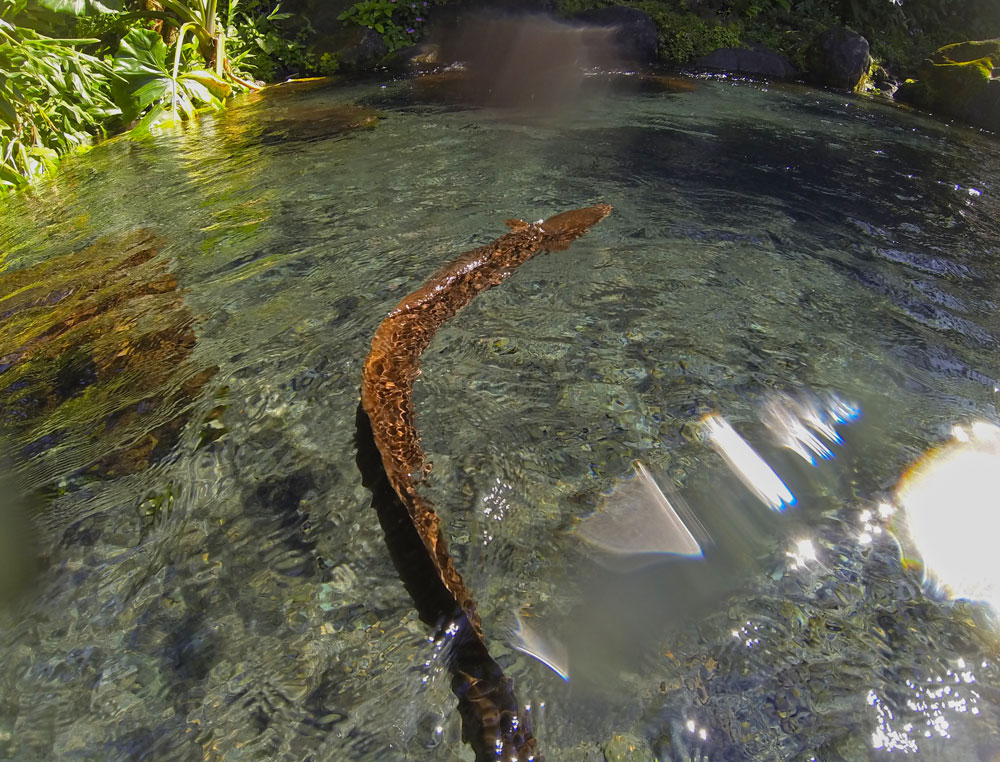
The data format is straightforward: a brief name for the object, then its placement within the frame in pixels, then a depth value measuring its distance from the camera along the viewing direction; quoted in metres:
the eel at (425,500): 1.23
